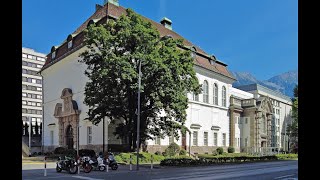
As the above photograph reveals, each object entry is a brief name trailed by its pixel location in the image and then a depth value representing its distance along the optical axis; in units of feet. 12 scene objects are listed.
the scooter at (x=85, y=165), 61.09
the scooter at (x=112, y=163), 67.00
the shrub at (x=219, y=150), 146.22
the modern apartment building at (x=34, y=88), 218.38
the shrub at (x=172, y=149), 116.97
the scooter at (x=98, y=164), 63.90
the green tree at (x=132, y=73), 87.15
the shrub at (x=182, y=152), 122.35
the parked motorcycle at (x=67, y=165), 59.83
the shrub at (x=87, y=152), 98.45
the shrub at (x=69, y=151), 107.30
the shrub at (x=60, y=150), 113.60
